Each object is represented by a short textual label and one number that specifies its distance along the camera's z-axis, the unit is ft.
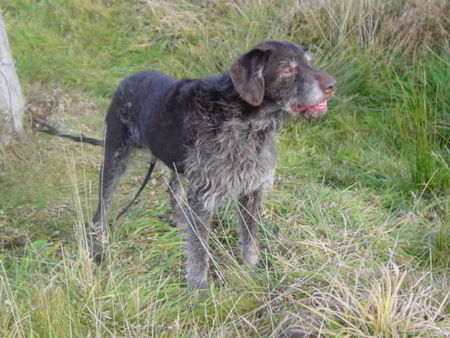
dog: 11.02
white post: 18.04
